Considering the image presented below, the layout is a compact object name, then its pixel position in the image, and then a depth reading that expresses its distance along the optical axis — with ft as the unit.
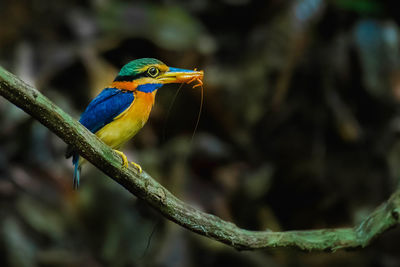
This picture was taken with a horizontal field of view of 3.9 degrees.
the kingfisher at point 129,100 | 17.61
